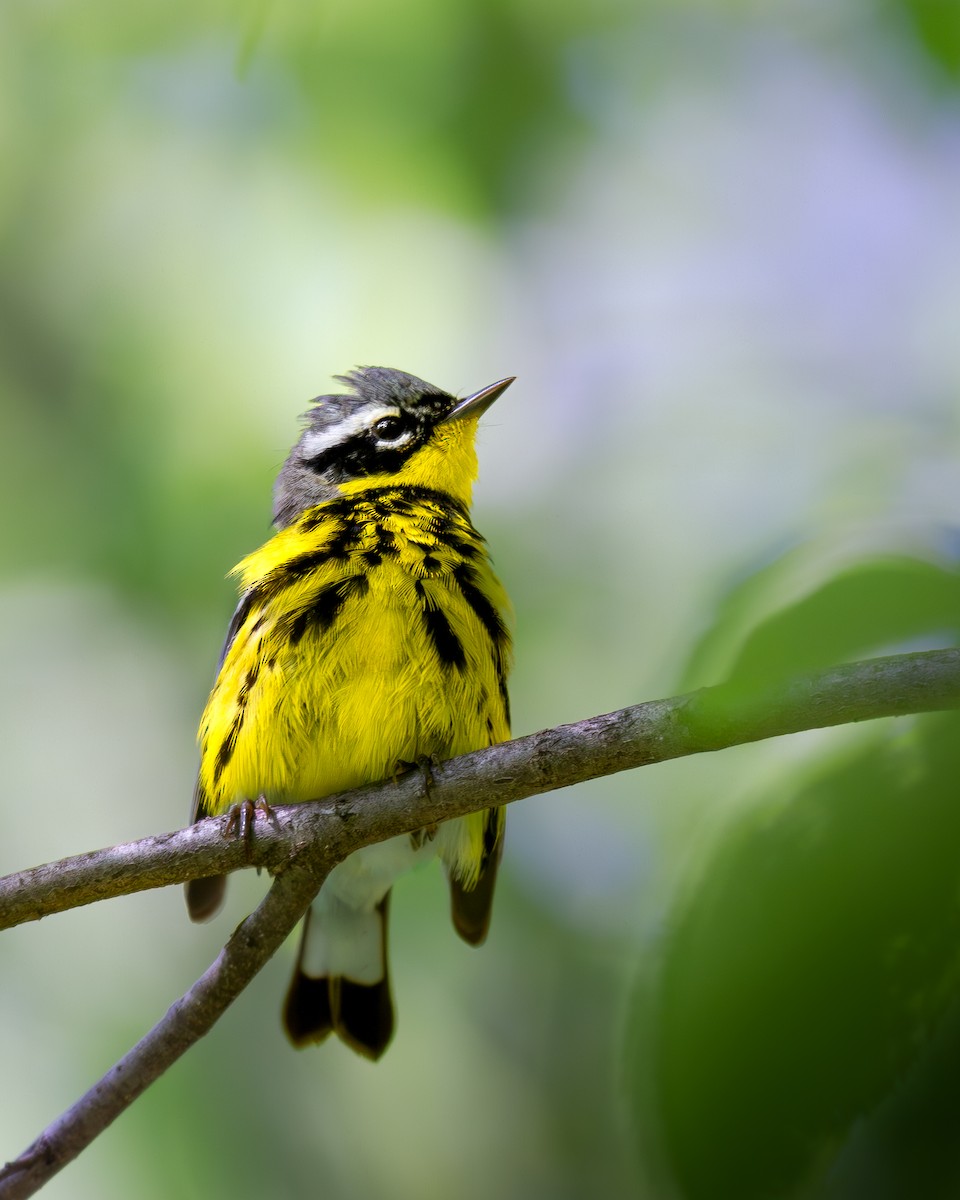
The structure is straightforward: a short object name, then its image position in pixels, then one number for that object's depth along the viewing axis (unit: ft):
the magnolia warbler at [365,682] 9.12
